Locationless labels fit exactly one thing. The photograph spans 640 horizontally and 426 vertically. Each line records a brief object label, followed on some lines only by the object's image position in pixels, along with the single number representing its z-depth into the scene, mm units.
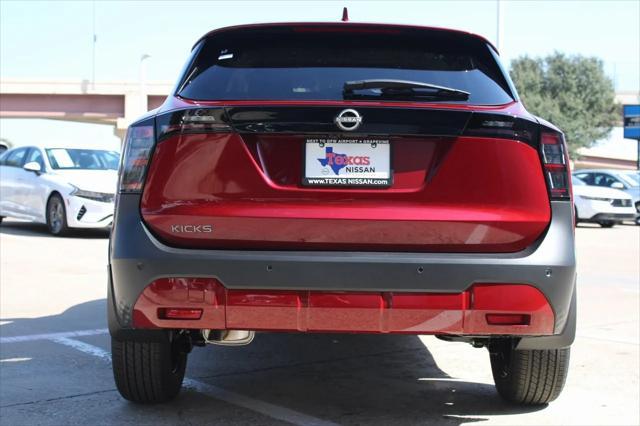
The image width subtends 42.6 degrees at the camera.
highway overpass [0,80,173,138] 55219
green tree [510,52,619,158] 63688
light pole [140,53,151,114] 49281
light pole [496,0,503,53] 29125
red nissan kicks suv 3219
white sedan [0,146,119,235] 13156
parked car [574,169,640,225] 22484
